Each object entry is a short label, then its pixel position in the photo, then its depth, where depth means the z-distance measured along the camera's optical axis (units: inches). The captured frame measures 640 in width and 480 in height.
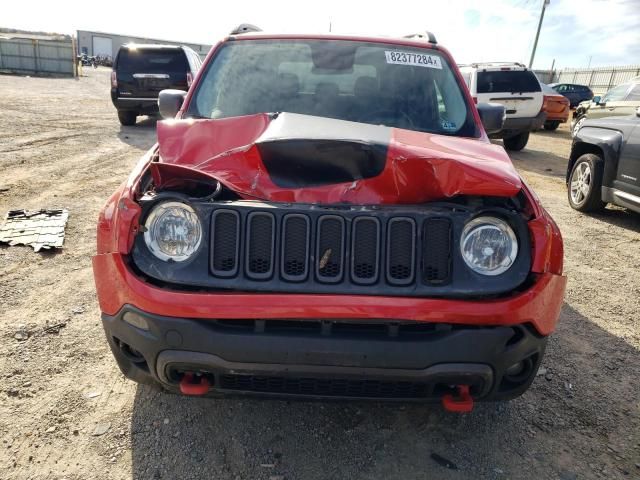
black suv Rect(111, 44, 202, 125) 458.9
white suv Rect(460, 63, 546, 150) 449.7
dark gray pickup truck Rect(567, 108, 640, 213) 223.0
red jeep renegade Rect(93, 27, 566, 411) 71.7
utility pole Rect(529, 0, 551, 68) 1330.5
